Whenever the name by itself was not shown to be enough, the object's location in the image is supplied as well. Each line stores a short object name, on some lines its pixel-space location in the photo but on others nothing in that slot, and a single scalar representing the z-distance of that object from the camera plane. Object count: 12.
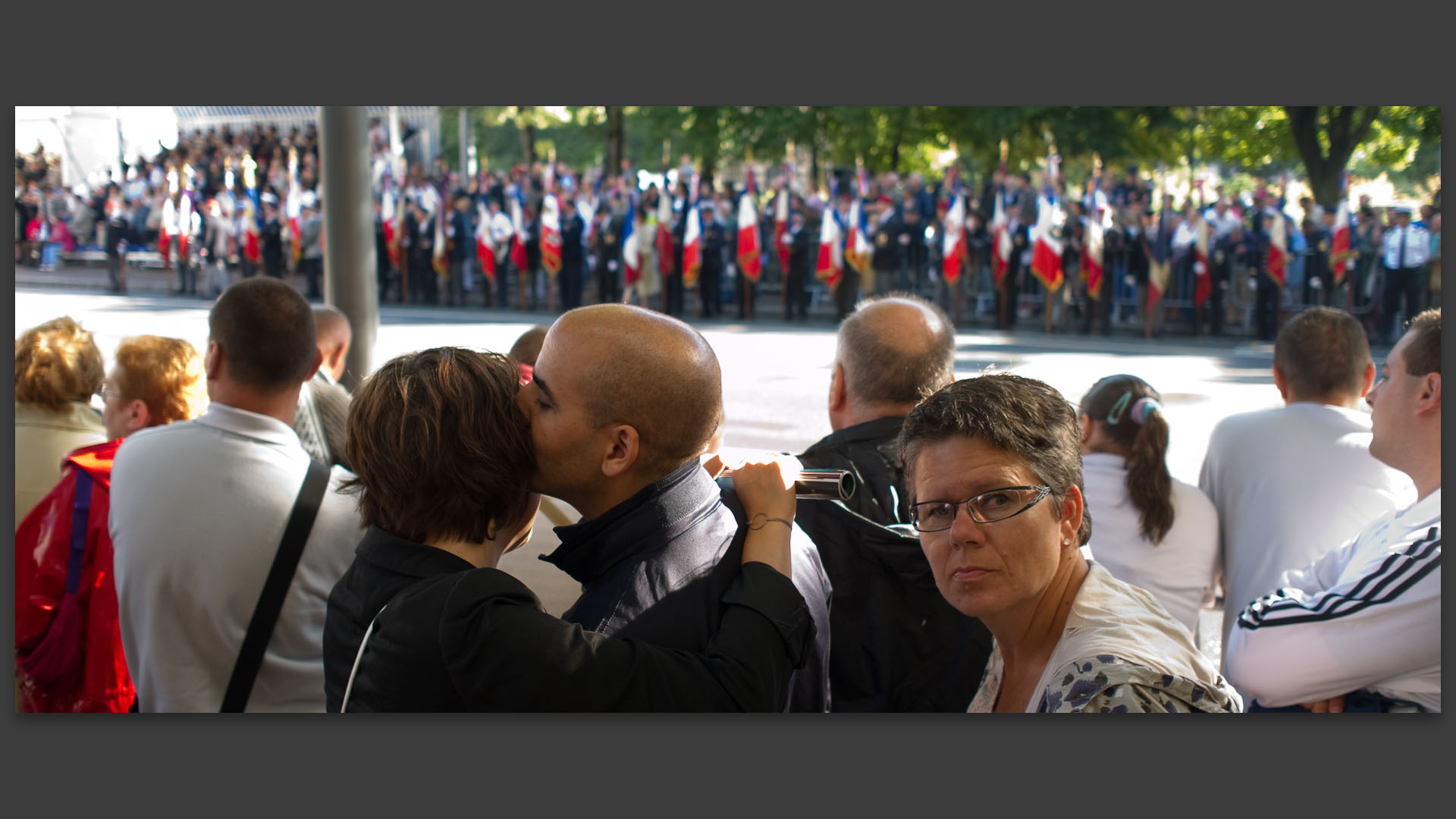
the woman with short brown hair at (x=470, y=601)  1.71
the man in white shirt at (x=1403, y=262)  9.32
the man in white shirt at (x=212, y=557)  2.70
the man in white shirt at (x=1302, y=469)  3.33
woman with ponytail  3.37
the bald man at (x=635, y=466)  1.85
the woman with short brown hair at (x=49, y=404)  3.29
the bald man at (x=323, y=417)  3.77
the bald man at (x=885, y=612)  2.71
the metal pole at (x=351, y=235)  4.72
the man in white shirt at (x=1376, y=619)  2.39
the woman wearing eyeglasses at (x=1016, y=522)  1.97
